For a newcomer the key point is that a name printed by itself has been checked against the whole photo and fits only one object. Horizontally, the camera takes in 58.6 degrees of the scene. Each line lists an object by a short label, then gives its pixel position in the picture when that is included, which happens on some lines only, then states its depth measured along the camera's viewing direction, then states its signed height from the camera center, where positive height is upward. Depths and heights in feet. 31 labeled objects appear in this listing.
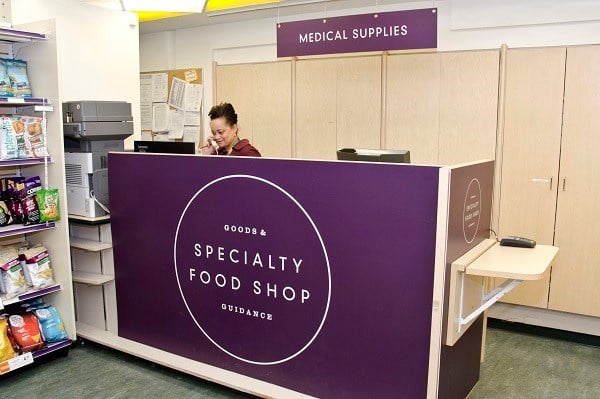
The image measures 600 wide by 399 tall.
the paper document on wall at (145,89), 20.51 +1.51
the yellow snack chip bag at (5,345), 10.36 -4.22
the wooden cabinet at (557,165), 12.67 -0.82
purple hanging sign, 11.24 +2.12
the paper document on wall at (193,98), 19.61 +1.12
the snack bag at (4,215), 10.71 -1.76
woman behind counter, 11.83 +0.02
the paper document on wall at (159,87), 20.13 +1.56
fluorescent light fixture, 12.09 +2.81
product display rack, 10.68 -0.88
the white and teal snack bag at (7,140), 10.37 -0.25
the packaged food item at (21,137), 10.66 -0.19
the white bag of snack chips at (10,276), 10.71 -2.97
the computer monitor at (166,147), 11.39 -0.40
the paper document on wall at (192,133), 19.75 -0.16
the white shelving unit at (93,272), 11.72 -3.28
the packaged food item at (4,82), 10.63 +0.90
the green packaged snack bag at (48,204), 11.03 -1.57
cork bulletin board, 19.63 +0.83
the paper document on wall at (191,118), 19.66 +0.39
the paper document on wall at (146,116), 20.33 +0.47
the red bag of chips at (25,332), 10.66 -4.09
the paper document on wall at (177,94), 19.70 +1.28
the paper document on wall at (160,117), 19.92 +0.43
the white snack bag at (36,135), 10.92 -0.15
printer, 11.55 -0.47
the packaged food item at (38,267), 11.12 -2.91
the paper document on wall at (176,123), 19.76 +0.19
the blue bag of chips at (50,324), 11.25 -4.14
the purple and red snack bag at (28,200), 10.93 -1.48
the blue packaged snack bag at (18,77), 10.93 +1.04
